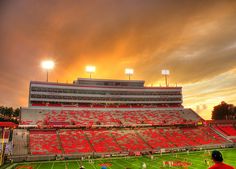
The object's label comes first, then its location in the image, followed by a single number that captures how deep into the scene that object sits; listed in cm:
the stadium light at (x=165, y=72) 7872
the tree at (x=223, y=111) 10133
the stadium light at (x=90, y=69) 7269
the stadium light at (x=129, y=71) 7681
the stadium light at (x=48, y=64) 6170
